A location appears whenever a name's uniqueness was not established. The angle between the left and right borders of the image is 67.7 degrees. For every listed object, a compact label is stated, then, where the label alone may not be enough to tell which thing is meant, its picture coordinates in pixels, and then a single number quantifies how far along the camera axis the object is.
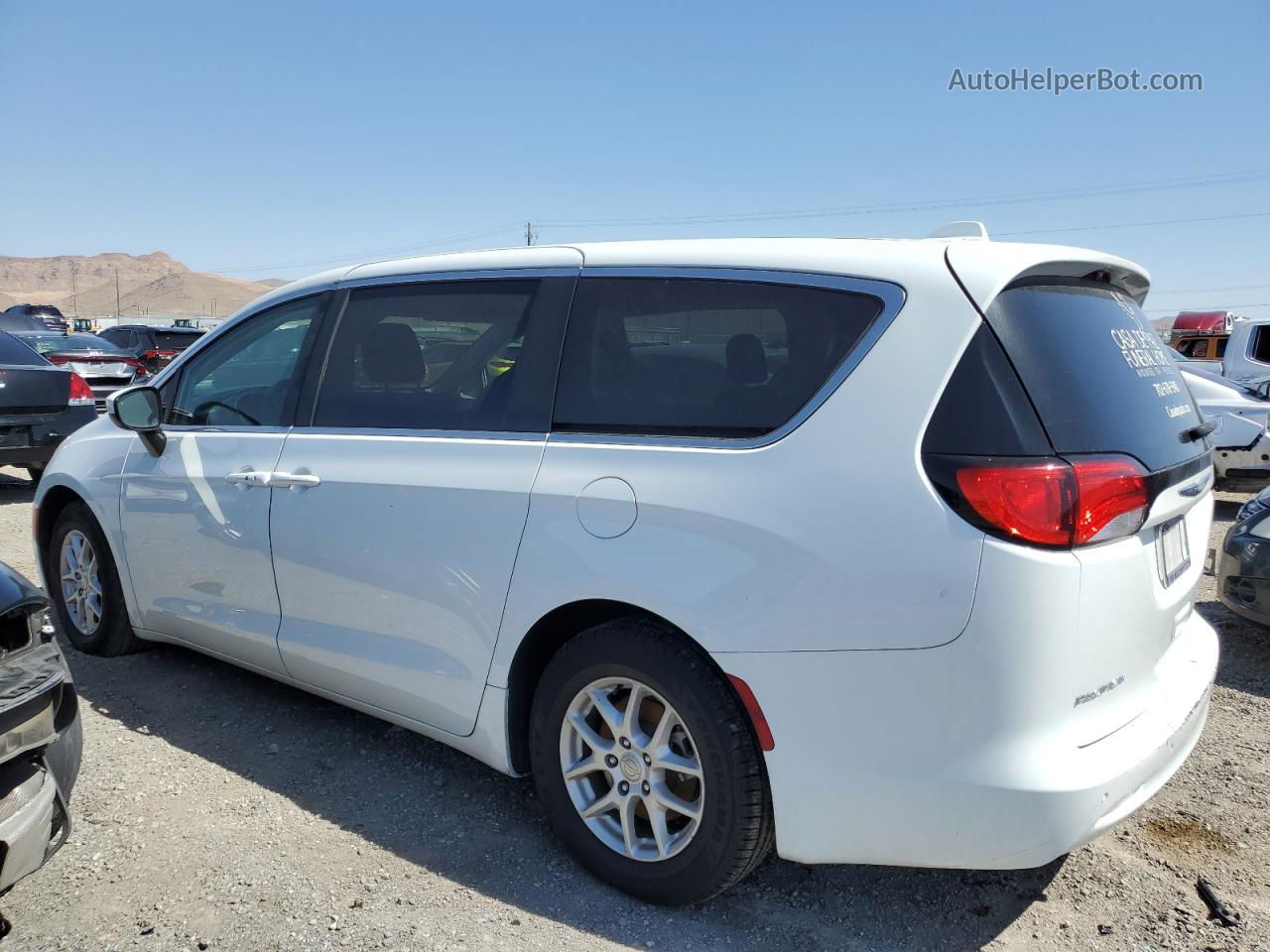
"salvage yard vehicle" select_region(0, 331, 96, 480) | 8.30
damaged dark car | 2.25
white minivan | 2.10
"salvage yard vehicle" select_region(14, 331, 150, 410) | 12.84
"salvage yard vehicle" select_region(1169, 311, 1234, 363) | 18.62
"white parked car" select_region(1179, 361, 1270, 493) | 8.44
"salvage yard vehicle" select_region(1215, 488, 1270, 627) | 4.54
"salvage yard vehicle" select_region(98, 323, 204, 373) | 18.50
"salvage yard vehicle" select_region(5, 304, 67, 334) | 34.08
